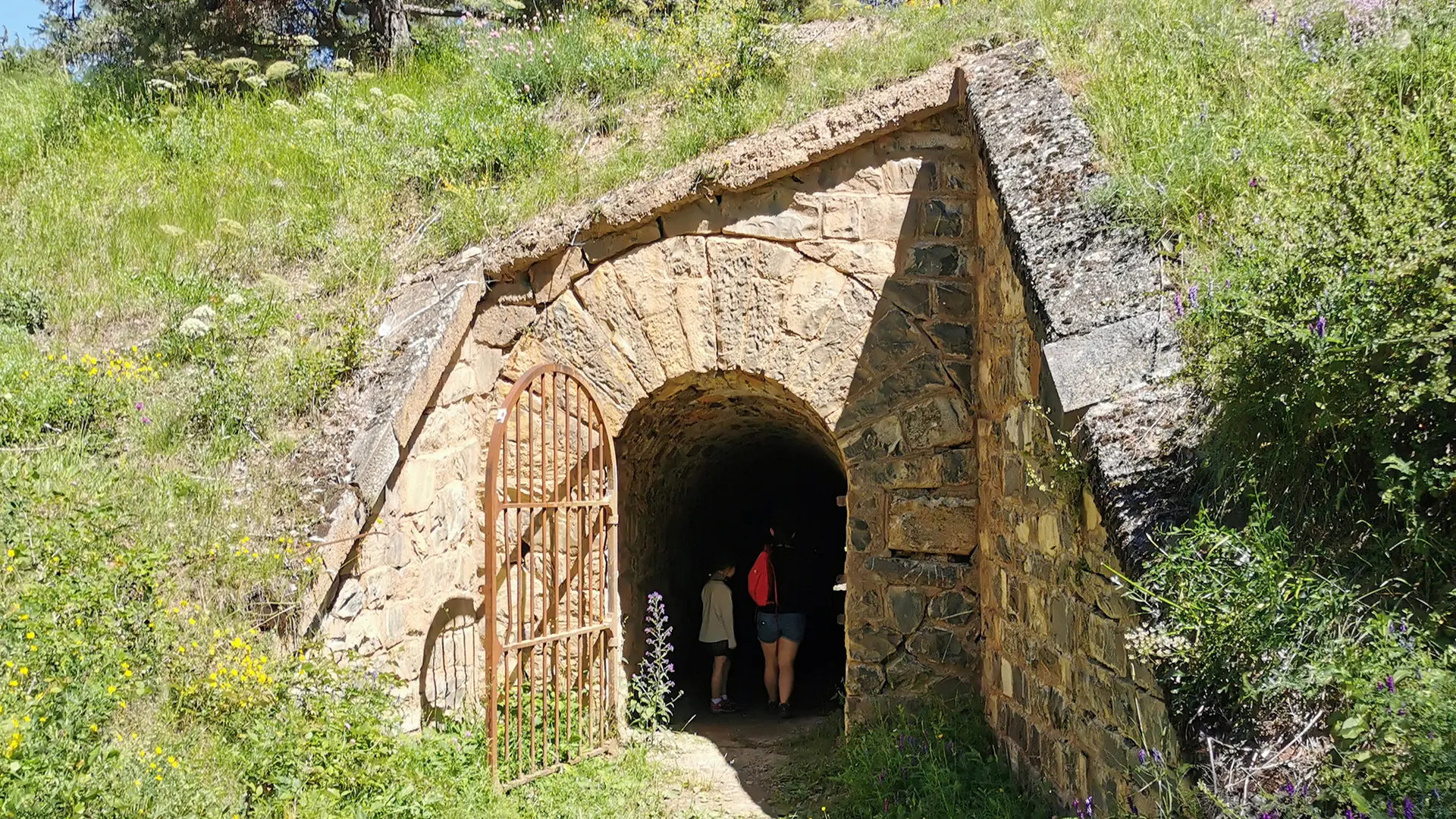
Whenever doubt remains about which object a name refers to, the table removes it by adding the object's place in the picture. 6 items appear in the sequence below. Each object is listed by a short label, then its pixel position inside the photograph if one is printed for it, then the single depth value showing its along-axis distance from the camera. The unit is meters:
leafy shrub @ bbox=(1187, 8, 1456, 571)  2.12
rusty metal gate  4.82
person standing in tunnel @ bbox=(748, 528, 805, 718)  7.29
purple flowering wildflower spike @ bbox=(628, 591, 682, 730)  5.40
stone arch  4.57
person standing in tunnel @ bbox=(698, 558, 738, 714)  7.43
